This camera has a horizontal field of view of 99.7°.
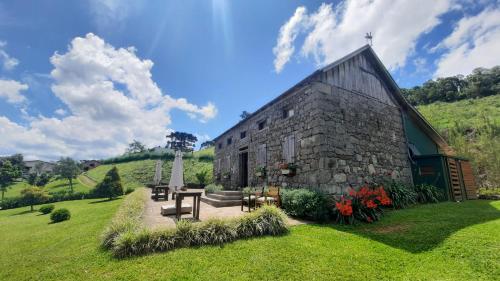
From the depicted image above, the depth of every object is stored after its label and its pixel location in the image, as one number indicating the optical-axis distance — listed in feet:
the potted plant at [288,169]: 25.79
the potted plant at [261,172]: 31.58
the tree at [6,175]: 78.95
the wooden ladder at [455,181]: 31.03
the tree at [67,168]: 87.15
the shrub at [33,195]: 57.06
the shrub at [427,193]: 29.22
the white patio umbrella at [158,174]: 45.44
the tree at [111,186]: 51.51
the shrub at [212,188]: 36.26
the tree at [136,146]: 188.40
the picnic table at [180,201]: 18.39
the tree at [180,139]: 163.32
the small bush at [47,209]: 42.22
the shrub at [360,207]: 18.70
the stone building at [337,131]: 23.75
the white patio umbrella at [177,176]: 27.81
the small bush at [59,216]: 29.27
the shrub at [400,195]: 25.46
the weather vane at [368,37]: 31.42
